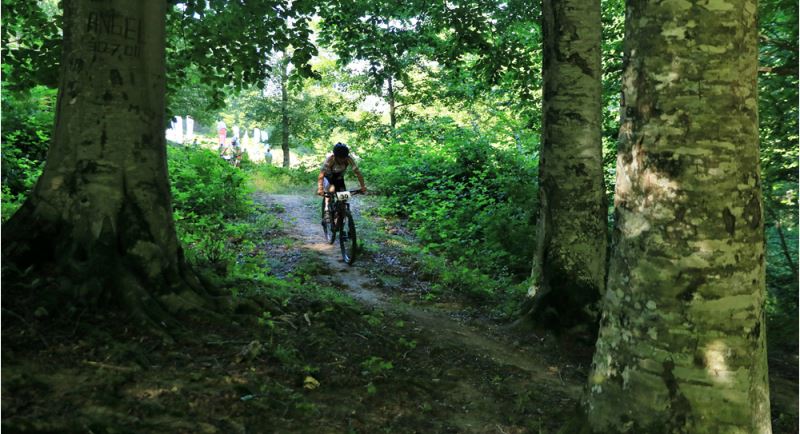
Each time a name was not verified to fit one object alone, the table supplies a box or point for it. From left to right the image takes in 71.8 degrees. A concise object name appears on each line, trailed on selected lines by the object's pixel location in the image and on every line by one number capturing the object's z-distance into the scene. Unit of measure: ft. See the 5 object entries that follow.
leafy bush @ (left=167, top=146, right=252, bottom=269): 35.09
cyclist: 32.30
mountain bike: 32.92
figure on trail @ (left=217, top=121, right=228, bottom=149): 68.95
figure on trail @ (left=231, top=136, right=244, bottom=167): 74.54
